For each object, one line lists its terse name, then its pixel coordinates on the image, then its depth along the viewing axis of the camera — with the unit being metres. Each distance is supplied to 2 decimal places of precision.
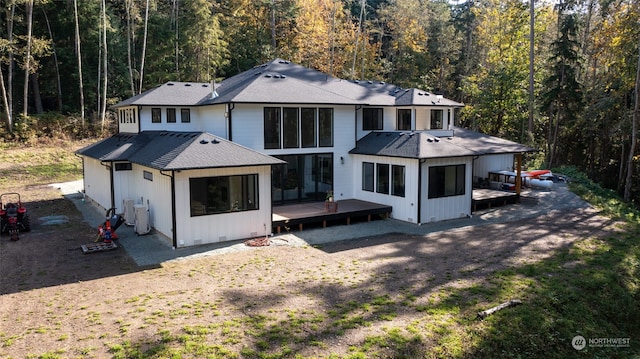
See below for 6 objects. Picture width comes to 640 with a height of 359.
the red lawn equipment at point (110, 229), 11.03
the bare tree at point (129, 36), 26.62
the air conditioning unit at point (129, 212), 13.15
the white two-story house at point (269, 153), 11.34
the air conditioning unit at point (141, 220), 12.13
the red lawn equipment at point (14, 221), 11.81
